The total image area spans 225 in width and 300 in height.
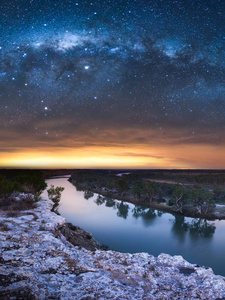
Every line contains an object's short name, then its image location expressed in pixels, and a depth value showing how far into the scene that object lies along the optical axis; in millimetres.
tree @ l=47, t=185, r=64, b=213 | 37344
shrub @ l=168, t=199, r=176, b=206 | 56519
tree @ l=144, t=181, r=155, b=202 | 62031
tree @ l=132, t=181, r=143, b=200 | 65625
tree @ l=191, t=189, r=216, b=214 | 48000
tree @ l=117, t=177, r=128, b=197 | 74812
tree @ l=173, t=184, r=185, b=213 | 51319
